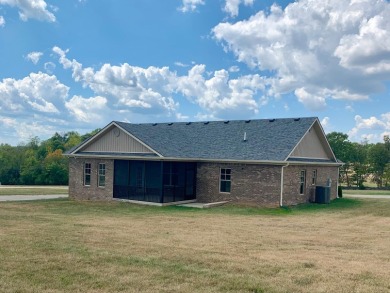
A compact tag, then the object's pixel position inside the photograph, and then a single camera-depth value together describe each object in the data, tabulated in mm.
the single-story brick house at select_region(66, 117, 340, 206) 22062
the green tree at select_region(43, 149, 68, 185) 61188
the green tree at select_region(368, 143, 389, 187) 55812
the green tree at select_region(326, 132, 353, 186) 56875
